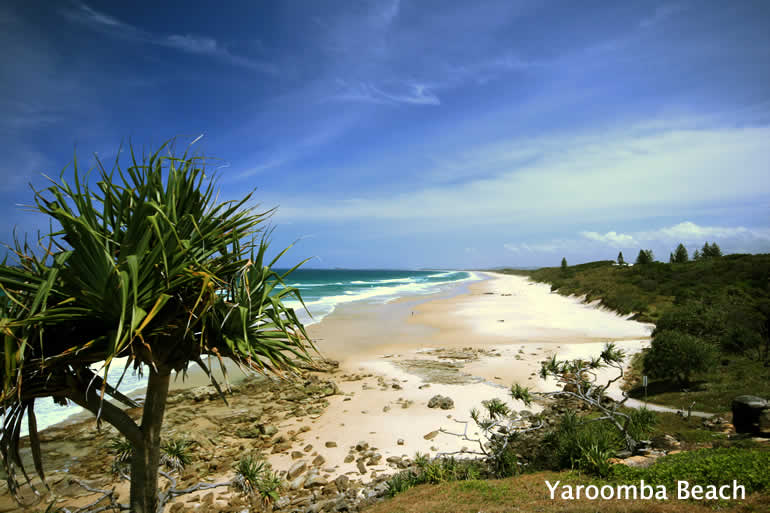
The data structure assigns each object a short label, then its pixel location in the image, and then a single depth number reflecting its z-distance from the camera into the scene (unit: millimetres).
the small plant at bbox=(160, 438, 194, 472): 4417
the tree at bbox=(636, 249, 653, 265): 54194
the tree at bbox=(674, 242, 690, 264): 51938
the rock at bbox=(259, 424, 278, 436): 9281
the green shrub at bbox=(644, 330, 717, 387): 10812
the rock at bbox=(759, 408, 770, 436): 6699
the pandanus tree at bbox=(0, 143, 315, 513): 2576
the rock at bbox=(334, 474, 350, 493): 6719
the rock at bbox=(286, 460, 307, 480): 7342
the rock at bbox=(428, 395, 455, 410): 10547
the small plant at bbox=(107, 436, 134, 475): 4109
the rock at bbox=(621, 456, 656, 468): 5765
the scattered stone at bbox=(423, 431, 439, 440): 8711
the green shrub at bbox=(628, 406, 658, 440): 6660
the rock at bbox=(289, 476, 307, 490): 6938
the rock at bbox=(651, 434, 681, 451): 6856
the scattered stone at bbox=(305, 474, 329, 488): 6966
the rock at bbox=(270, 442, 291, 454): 8453
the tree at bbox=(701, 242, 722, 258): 50341
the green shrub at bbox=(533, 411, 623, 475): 5664
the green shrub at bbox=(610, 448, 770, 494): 4484
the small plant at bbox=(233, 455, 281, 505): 3992
